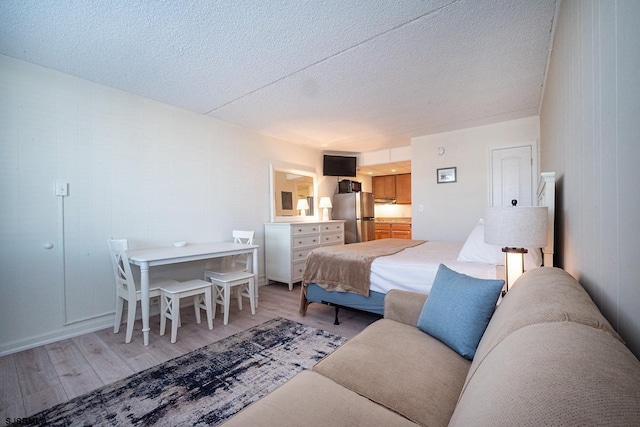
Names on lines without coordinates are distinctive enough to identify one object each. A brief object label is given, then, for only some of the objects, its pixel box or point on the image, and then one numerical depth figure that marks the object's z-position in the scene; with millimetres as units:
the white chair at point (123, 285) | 2361
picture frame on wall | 4328
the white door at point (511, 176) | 3795
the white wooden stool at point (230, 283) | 2771
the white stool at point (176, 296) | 2369
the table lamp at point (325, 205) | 5297
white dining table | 2338
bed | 1979
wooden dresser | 4074
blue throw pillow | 1258
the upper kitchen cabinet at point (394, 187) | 7098
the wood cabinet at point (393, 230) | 6594
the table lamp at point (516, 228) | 1488
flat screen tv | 5496
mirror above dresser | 4516
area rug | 1496
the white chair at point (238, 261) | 3153
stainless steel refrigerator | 5484
